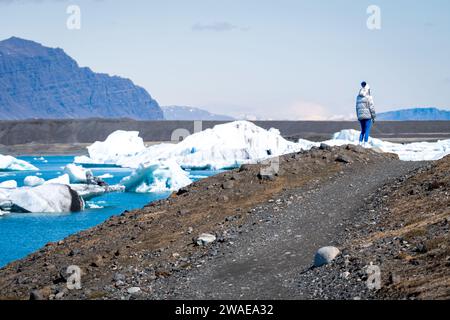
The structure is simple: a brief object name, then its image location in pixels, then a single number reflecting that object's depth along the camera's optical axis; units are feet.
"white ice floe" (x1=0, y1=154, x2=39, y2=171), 172.55
